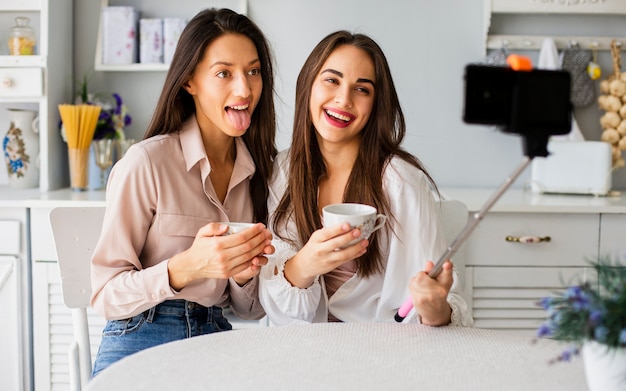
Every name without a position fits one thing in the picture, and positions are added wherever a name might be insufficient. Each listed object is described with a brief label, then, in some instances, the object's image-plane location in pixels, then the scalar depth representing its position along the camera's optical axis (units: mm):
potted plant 845
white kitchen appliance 2742
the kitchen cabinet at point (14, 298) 2535
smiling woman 1649
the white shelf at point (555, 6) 2820
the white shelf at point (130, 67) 2863
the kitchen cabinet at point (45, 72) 2730
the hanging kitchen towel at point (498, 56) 2900
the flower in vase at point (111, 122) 2883
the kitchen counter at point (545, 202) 2490
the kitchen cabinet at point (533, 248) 2506
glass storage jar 2797
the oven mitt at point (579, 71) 2932
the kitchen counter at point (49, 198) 2514
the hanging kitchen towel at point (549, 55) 2869
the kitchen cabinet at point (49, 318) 2533
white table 1057
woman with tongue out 1589
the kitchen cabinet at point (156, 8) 2930
